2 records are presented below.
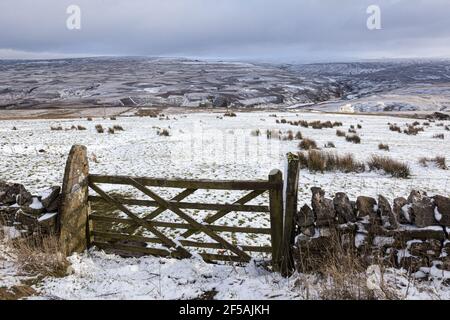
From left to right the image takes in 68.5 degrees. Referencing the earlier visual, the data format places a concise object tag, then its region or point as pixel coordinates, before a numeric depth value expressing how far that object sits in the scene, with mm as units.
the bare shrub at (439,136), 19184
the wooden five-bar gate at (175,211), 4715
